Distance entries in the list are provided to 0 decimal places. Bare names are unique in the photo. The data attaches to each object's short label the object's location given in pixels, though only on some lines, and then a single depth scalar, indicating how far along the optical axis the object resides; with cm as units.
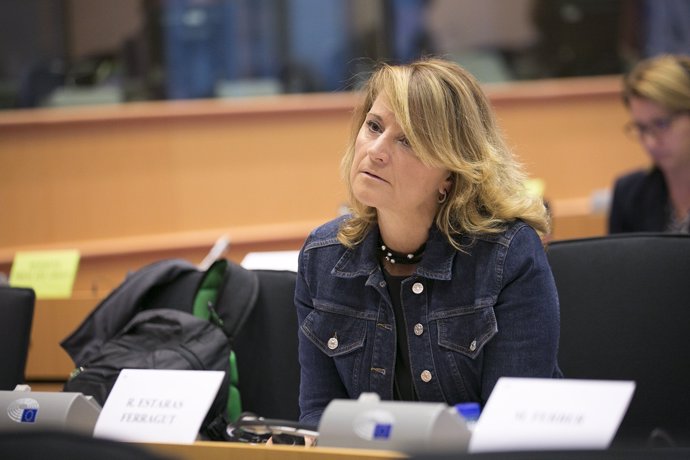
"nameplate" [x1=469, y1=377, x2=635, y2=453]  293
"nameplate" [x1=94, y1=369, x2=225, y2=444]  347
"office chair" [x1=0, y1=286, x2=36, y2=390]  527
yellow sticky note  652
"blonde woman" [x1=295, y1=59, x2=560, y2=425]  438
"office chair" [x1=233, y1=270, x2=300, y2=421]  535
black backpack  515
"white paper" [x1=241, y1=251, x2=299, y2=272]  586
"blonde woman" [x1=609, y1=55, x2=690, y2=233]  712
